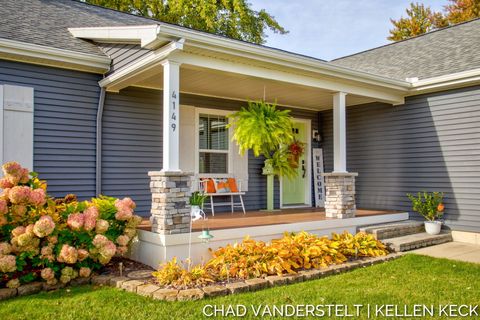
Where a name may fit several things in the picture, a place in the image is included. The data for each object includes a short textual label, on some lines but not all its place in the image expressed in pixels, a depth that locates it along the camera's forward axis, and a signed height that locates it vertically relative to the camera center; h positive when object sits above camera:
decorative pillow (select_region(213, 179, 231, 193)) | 7.19 -0.28
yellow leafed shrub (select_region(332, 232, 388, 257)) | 5.41 -1.02
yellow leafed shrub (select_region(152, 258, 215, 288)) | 4.07 -1.08
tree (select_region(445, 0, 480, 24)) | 17.06 +6.84
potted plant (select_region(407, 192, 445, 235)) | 6.80 -0.65
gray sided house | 5.35 +1.05
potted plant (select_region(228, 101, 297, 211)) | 6.65 +0.71
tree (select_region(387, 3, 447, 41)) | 18.42 +6.81
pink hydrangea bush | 4.12 -0.68
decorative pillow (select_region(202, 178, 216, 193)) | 6.94 -0.27
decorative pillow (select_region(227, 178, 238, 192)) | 7.35 -0.26
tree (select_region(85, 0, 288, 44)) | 16.09 +6.45
